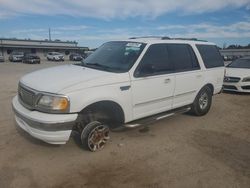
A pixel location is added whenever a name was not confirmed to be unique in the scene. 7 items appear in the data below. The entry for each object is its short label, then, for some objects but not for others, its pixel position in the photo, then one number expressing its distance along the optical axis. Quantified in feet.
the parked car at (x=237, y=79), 24.48
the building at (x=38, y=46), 127.21
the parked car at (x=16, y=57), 97.25
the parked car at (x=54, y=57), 107.07
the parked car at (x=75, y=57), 113.11
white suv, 9.33
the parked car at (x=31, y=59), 86.59
